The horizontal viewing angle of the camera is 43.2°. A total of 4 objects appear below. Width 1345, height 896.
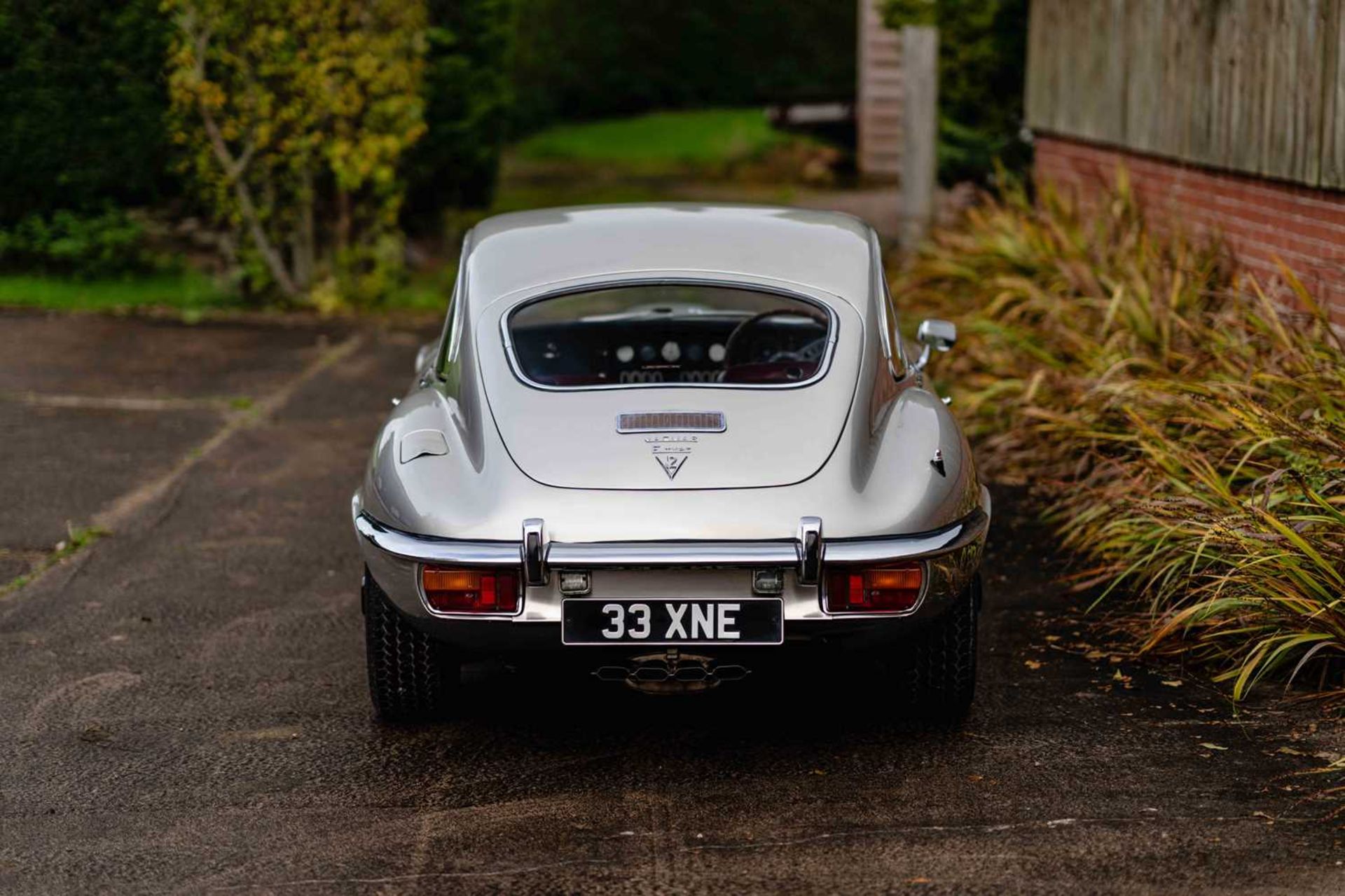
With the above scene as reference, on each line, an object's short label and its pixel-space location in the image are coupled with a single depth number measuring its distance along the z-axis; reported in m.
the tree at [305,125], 11.70
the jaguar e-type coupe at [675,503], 4.38
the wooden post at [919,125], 13.17
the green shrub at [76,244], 12.27
